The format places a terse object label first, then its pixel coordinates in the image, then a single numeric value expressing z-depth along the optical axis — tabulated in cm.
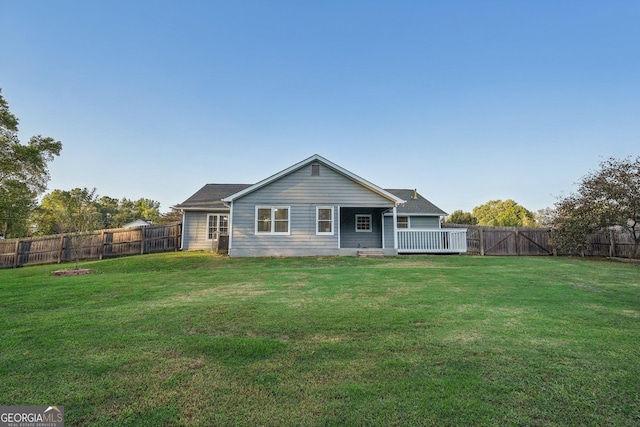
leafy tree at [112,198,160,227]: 4994
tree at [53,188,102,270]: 1134
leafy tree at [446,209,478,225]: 4291
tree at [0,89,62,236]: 1722
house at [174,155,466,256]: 1429
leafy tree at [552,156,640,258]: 1341
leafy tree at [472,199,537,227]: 3928
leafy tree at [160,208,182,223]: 3659
